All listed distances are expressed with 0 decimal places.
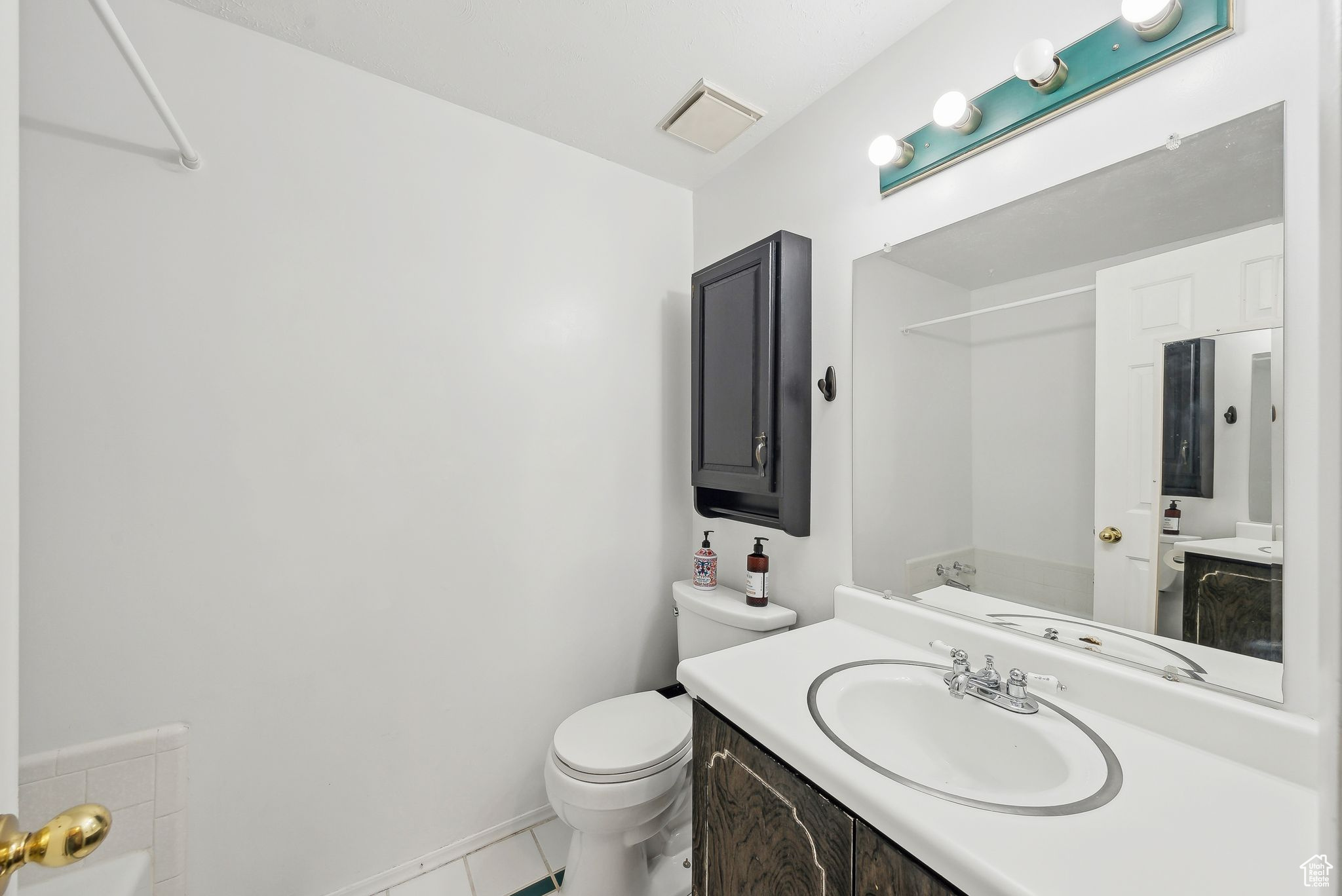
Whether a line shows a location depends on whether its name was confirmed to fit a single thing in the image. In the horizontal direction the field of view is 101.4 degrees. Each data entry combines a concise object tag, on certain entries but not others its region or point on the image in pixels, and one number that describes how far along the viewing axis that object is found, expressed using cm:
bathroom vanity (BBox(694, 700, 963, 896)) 74
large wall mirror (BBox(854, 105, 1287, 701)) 84
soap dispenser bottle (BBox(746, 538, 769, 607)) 160
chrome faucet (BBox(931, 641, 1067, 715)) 93
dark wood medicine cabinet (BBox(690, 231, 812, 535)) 150
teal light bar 87
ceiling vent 152
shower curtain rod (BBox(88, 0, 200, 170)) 90
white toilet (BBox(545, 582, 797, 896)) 131
